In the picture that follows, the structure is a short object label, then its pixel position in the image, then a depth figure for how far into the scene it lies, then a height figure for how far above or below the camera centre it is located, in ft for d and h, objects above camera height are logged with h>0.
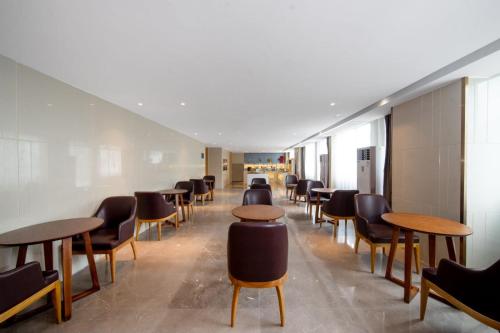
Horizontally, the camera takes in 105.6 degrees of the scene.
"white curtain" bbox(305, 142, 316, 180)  29.93 +0.65
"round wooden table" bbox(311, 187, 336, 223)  14.32 -2.76
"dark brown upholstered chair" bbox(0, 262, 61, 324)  4.27 -3.08
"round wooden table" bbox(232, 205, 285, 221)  7.66 -2.15
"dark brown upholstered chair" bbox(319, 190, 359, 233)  11.44 -2.49
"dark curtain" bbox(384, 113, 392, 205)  12.07 +0.29
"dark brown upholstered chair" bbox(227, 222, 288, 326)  5.04 -2.49
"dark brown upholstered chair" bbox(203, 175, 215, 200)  24.33 -2.92
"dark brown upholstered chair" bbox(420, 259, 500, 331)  4.15 -3.06
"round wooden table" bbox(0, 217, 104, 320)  5.49 -2.16
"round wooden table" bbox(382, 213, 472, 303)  5.95 -2.09
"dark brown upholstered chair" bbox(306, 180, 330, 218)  16.03 -2.88
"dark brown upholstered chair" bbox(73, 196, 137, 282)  7.48 -3.00
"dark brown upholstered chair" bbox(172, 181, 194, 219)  16.08 -2.56
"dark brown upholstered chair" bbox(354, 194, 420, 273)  7.91 -2.91
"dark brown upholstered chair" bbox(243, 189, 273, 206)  11.19 -1.97
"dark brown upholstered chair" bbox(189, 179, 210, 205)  20.06 -2.53
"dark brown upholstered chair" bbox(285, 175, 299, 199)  25.35 -2.14
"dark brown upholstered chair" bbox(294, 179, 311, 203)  19.52 -2.41
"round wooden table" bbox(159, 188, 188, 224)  13.76 -2.61
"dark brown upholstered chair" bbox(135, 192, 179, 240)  11.36 -2.58
